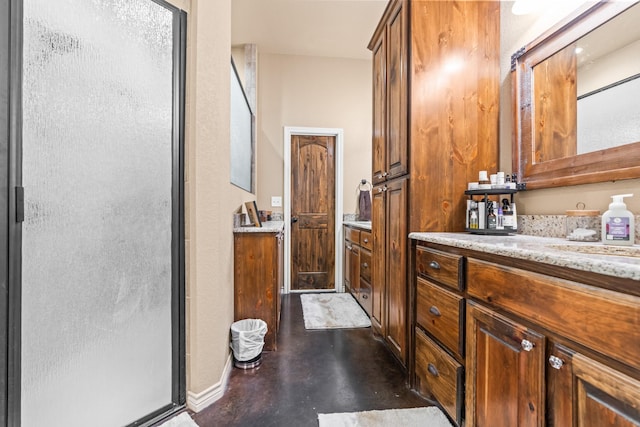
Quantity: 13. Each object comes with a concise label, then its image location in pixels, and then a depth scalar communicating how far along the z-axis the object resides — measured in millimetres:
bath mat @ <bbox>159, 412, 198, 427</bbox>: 1371
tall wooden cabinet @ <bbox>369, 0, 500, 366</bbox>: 1653
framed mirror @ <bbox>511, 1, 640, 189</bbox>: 1132
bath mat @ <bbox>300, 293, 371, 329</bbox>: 2671
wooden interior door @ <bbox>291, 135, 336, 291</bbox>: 3842
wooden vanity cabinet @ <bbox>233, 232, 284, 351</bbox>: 2043
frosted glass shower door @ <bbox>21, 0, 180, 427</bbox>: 1011
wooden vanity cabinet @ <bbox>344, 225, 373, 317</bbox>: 2805
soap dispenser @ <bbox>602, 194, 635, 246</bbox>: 1038
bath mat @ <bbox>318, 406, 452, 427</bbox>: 1385
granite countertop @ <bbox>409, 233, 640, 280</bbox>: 653
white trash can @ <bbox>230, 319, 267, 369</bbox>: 1877
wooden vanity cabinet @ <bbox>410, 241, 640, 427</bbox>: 659
